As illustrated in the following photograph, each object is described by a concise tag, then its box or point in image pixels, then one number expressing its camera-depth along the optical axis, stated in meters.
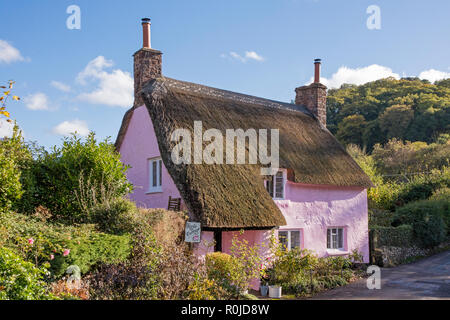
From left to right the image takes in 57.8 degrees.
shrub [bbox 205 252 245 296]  9.50
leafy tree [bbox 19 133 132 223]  10.69
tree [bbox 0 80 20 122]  5.88
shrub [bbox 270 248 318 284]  12.05
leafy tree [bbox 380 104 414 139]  39.31
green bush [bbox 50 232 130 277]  7.49
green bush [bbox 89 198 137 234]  9.70
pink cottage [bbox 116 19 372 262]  11.52
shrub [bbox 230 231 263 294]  9.63
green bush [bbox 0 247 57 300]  5.96
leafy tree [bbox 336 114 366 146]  41.31
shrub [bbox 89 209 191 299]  7.64
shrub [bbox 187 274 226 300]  7.83
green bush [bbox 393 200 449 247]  19.66
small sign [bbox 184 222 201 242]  10.66
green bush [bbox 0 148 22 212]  8.77
